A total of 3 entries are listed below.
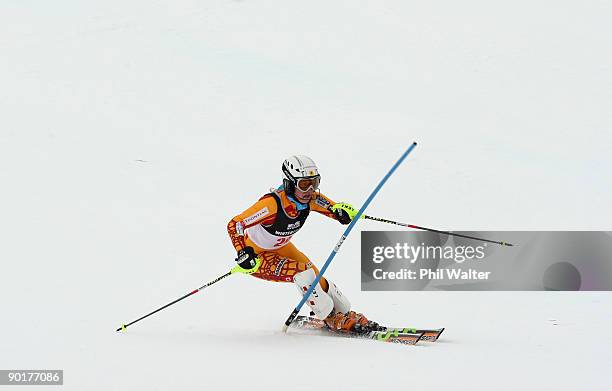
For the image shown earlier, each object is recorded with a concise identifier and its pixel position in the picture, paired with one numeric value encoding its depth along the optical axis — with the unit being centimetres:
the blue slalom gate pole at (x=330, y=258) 1839
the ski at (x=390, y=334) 1848
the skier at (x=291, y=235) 1845
